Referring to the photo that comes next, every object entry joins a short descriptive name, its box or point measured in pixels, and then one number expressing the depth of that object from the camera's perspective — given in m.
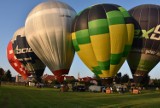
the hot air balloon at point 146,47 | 45.19
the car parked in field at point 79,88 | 48.71
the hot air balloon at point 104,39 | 40.97
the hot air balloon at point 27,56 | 56.25
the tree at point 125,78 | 111.59
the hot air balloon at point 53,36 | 45.72
